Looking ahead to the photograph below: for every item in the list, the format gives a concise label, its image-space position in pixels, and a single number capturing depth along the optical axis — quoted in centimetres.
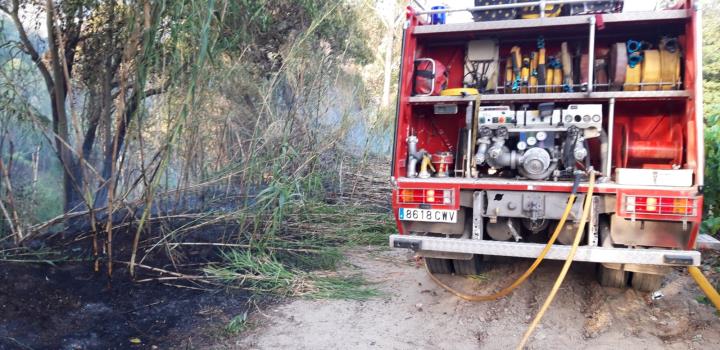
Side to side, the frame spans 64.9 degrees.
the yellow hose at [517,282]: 405
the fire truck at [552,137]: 405
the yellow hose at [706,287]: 374
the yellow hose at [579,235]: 376
